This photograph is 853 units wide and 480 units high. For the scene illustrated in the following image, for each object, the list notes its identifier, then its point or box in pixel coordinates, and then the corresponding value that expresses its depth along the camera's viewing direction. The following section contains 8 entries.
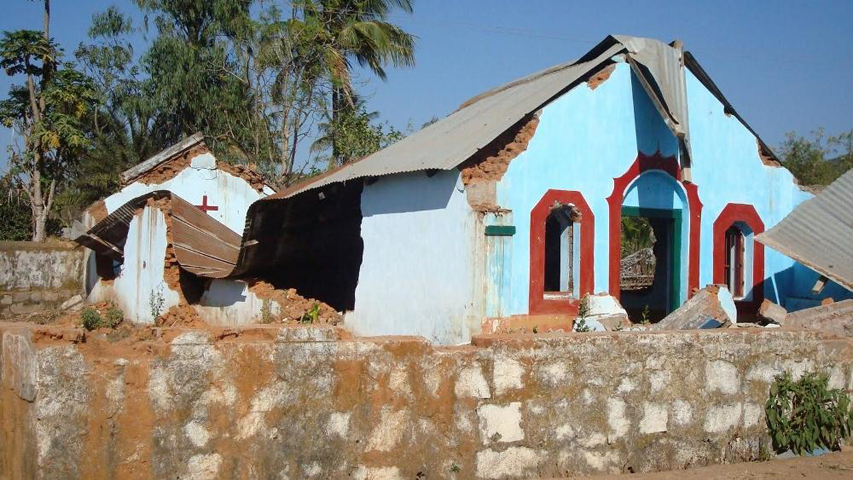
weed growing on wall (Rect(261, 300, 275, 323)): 13.25
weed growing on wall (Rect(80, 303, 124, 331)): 11.57
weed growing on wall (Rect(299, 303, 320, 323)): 13.02
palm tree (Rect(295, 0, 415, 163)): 25.69
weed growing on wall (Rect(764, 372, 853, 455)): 6.27
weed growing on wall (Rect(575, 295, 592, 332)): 11.83
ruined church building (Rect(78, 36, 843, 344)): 11.67
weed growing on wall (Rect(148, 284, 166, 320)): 15.15
